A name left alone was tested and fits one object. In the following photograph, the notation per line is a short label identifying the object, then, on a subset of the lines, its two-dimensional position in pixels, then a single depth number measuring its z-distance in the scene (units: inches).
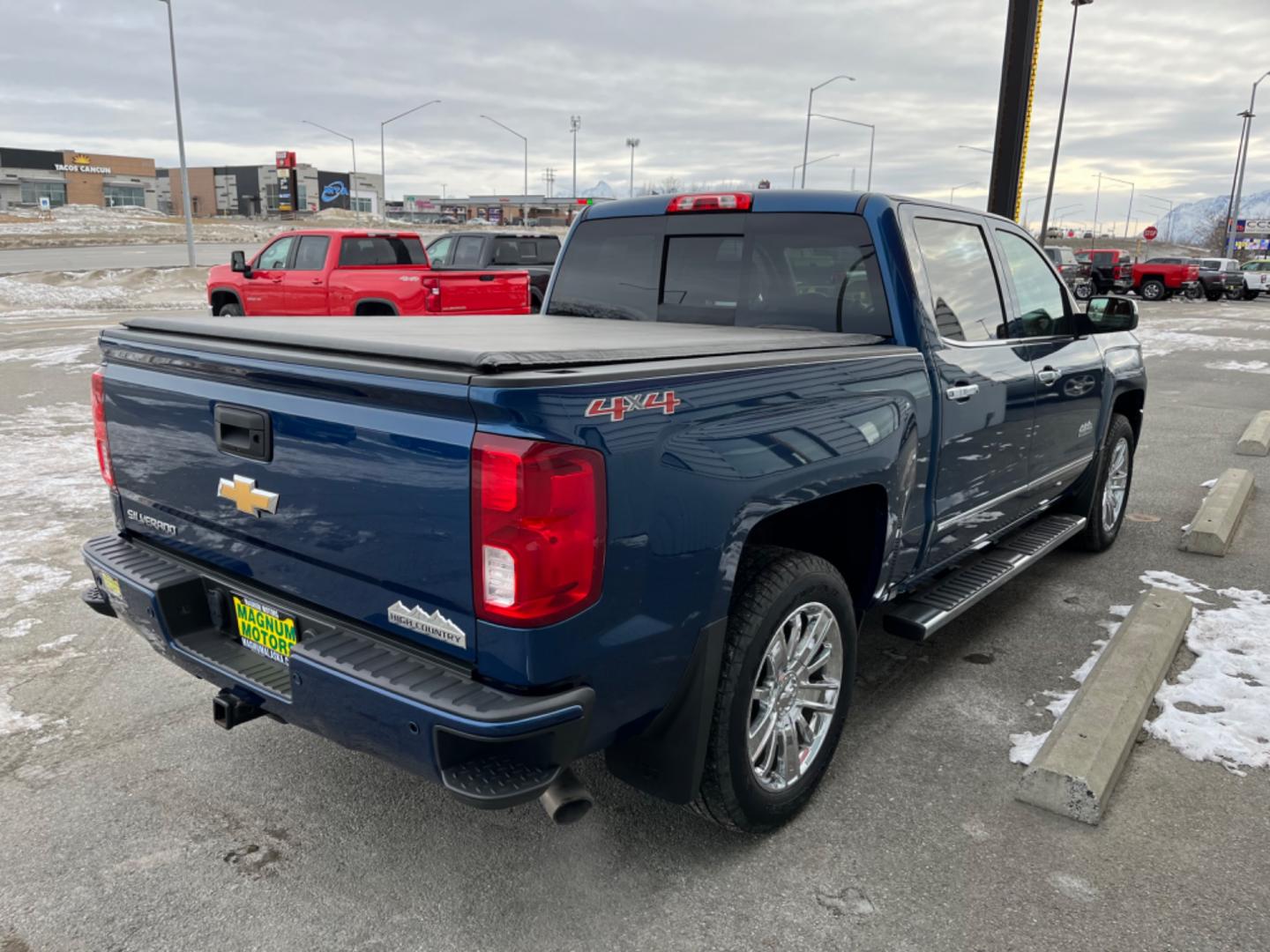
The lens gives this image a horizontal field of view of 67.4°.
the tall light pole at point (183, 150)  1078.4
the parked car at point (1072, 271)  1279.8
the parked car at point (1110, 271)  1370.6
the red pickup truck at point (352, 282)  484.7
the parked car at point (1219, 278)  1401.3
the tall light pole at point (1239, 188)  2154.0
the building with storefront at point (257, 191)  4515.3
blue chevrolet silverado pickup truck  84.0
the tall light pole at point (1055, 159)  1392.7
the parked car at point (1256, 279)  1462.8
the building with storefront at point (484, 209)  4446.4
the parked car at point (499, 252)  641.0
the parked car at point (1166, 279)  1390.3
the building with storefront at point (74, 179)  3951.8
